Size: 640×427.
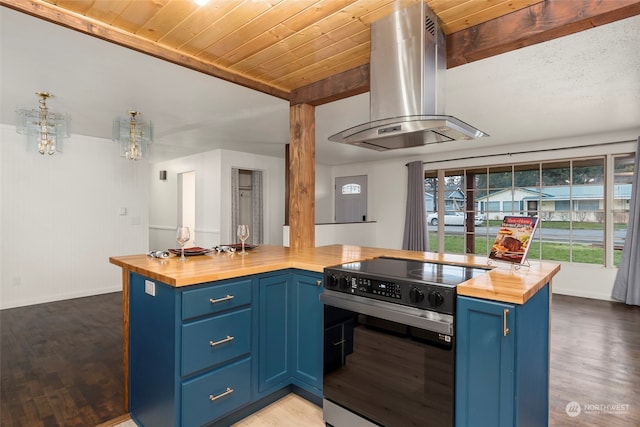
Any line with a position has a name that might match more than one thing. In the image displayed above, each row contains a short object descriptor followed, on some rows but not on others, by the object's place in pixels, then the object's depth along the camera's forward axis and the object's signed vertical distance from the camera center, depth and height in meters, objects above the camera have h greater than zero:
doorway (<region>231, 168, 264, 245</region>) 6.75 +0.13
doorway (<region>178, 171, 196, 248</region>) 7.08 +0.24
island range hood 1.90 +0.78
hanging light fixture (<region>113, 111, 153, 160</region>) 3.46 +0.77
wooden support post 3.09 +0.29
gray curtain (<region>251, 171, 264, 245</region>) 6.75 +0.03
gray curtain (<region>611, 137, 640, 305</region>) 4.41 -0.57
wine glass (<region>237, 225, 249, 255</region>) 2.55 -0.17
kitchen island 1.43 -0.59
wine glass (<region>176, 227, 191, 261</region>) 2.13 -0.16
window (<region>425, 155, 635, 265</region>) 4.77 +0.14
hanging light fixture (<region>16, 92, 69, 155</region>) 3.19 +0.81
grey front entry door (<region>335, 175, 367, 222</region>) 7.67 +0.28
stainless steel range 1.50 -0.65
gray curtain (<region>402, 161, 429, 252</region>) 6.42 -0.06
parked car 5.91 -0.14
